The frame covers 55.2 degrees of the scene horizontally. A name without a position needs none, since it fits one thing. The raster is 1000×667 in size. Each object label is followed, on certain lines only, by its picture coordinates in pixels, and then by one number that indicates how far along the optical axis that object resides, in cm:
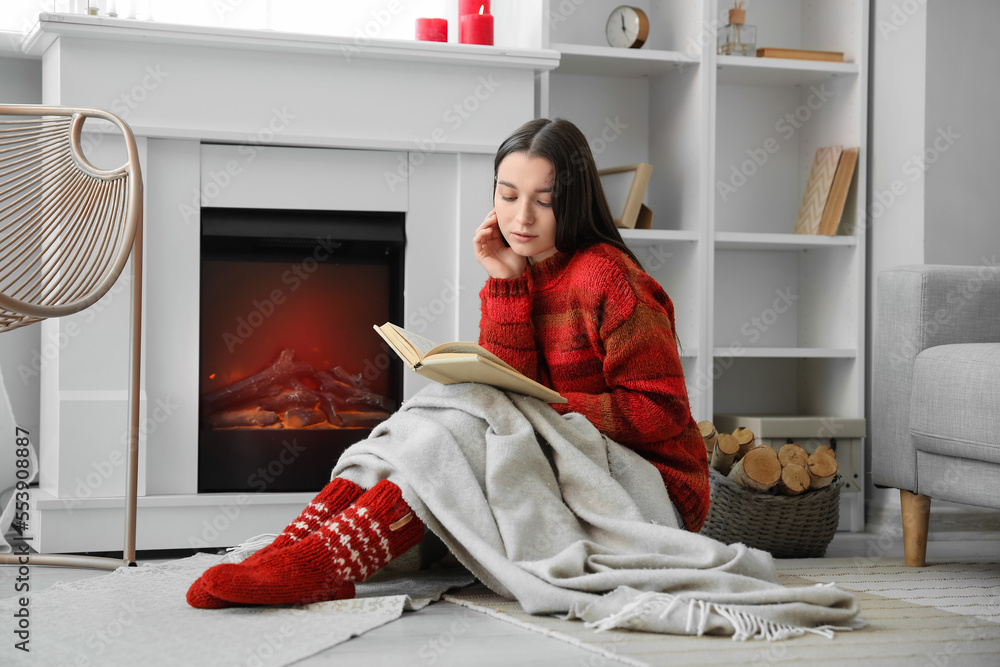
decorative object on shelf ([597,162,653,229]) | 245
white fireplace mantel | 201
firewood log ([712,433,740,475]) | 217
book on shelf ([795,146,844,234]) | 255
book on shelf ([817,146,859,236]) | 254
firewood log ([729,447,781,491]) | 204
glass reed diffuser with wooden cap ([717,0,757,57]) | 259
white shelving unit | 248
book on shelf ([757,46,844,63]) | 258
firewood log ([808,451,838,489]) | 207
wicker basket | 205
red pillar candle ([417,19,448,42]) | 230
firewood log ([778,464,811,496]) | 205
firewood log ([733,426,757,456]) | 217
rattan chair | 177
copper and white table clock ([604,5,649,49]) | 253
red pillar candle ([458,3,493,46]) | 232
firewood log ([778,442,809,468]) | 211
